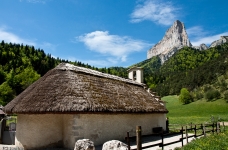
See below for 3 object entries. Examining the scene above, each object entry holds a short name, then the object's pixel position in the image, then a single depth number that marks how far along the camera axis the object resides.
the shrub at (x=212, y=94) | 67.75
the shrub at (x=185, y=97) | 76.75
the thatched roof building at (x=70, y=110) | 11.68
